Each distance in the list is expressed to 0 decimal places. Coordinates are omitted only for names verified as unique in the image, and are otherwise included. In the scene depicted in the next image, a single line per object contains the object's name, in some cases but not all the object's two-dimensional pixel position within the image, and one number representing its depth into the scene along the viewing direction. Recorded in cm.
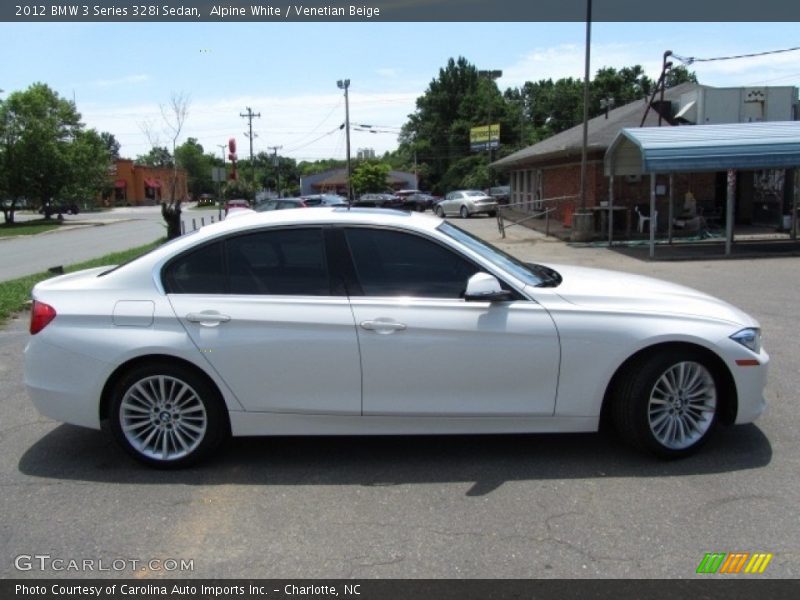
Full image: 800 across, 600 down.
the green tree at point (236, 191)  7263
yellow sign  6091
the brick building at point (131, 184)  9494
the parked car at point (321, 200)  3470
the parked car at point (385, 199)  4275
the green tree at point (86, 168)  4716
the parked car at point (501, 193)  4244
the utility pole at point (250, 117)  9169
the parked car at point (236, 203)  4583
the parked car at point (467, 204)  3828
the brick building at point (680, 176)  2327
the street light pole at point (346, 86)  5778
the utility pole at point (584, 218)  2120
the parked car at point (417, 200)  4731
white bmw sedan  417
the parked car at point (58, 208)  4891
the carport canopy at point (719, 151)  1630
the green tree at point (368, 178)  7000
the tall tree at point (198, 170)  10906
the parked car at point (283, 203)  2645
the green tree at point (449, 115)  7877
